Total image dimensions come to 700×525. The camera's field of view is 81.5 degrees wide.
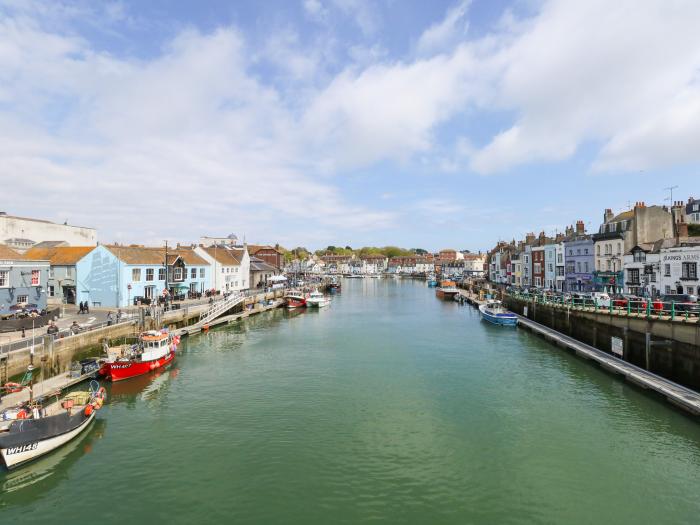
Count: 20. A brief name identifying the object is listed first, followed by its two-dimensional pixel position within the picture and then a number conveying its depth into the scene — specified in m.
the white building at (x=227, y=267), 73.12
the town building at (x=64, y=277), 50.50
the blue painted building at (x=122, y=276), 49.25
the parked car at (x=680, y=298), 33.56
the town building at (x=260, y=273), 93.69
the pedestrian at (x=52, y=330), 28.03
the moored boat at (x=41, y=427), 16.05
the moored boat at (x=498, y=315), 52.88
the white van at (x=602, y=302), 34.00
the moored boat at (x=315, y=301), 77.31
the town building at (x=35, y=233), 60.78
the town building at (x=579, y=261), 64.31
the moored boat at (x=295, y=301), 77.81
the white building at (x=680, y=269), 41.27
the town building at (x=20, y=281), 36.69
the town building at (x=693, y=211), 69.81
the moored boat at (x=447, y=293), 100.07
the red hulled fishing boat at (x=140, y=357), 27.90
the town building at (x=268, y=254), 120.06
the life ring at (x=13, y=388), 20.61
